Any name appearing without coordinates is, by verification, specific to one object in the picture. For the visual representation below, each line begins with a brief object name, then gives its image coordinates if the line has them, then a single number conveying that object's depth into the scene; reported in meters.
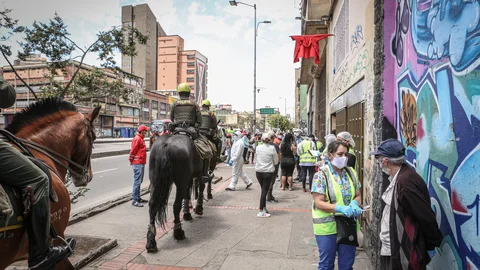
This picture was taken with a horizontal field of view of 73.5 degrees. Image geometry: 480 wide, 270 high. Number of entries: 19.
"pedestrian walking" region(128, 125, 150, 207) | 8.02
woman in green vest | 3.41
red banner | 10.52
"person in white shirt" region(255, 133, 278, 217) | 7.18
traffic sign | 53.43
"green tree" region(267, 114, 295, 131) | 77.22
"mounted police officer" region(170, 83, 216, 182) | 6.59
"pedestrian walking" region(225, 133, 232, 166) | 18.75
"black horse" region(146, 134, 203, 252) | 5.31
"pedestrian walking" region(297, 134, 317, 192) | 10.04
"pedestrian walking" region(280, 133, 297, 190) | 10.41
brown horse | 3.11
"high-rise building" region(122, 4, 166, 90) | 94.19
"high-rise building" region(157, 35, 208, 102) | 112.81
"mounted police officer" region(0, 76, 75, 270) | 2.57
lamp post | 30.38
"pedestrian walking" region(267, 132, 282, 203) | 8.87
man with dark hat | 2.47
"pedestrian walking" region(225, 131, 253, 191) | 10.40
